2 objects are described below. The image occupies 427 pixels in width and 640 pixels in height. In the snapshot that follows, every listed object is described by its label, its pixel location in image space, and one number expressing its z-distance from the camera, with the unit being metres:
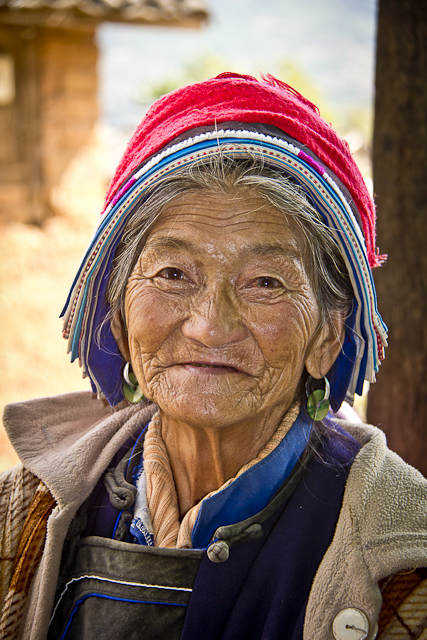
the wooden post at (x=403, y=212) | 1.08
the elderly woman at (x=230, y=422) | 0.81
